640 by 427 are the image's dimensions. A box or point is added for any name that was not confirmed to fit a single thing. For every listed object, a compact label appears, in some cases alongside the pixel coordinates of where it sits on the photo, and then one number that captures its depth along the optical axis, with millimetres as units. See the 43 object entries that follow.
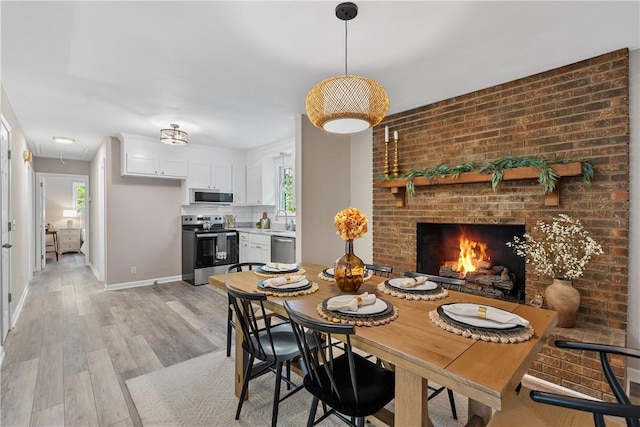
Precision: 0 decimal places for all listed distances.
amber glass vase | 1765
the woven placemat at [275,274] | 2240
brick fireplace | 2197
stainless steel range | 5055
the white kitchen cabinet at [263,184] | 5488
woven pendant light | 1798
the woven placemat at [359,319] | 1316
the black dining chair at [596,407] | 872
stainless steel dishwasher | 4121
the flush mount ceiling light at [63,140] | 4724
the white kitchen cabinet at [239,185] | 5777
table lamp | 8727
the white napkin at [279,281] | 1834
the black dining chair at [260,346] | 1649
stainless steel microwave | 5301
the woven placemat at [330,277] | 2100
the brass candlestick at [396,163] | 3543
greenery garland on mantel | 2361
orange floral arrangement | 1772
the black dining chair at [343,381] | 1222
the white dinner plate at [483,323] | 1206
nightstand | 8336
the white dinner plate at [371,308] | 1384
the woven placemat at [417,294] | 1679
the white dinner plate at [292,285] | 1814
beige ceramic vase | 2240
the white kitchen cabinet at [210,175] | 5262
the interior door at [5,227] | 2771
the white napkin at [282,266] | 2340
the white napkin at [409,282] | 1796
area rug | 1850
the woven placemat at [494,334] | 1147
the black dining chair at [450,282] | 1856
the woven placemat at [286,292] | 1729
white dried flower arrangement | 2249
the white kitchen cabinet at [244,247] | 5198
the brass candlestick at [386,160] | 3649
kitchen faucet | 5222
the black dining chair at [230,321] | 2535
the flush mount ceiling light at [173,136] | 3920
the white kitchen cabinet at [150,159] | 4602
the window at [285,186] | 5463
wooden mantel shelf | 2316
